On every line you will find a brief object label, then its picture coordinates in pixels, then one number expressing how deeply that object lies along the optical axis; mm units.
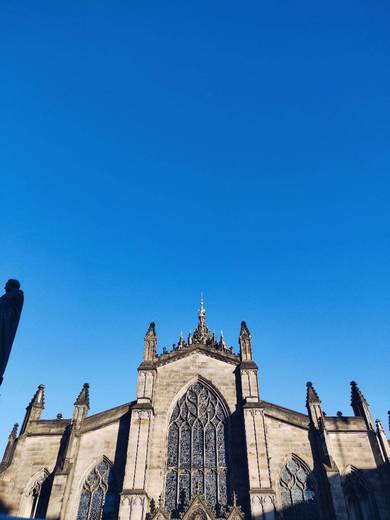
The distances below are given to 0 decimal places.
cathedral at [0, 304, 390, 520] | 20344
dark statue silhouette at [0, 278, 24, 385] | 8383
